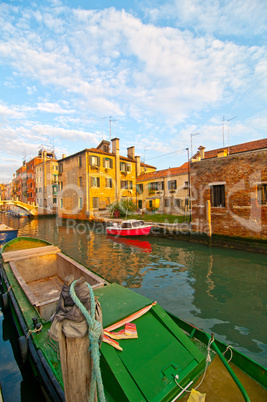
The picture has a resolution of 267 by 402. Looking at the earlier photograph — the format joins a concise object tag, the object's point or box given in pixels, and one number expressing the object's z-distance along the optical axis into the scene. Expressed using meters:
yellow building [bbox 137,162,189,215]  27.31
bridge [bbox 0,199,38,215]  38.92
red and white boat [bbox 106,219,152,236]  16.73
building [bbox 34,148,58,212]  43.97
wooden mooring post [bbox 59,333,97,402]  1.60
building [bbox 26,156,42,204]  49.50
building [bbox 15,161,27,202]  55.34
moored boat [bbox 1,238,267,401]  2.32
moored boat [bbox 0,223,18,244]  15.54
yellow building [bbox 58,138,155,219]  28.53
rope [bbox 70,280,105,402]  1.50
